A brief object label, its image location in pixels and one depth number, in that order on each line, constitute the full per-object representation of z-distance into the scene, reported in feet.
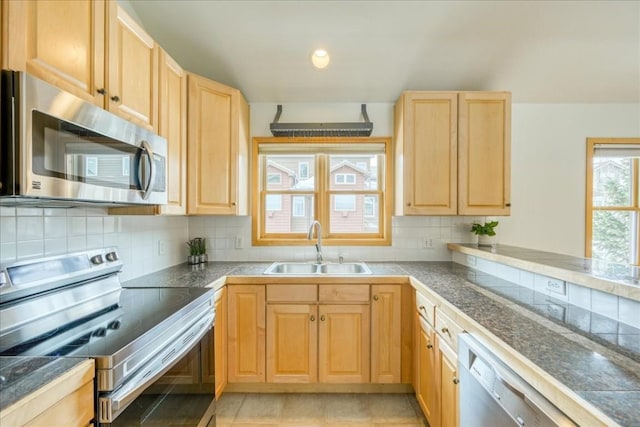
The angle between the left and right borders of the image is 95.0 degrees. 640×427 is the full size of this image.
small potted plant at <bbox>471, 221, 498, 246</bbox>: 8.46
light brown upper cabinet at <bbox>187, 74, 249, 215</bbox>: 7.02
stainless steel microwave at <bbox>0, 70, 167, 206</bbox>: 2.82
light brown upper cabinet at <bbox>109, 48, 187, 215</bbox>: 5.75
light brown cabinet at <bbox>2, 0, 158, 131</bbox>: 3.08
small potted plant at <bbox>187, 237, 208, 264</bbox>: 8.34
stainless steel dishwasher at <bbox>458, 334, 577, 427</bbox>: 2.57
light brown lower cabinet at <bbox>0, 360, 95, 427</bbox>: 2.07
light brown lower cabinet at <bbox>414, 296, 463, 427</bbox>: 4.60
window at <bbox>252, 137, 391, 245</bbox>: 9.22
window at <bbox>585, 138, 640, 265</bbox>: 9.16
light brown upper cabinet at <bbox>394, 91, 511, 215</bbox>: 7.82
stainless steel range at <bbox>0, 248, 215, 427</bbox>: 2.95
